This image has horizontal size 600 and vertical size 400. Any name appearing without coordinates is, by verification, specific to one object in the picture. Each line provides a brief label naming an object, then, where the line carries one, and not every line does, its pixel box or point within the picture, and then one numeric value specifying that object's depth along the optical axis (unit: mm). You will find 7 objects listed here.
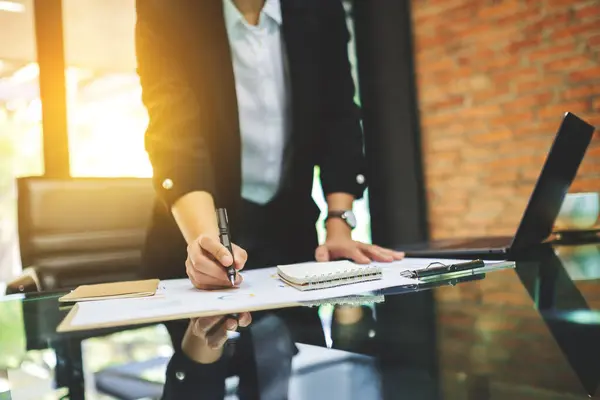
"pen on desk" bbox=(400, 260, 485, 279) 760
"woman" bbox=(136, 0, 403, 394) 1166
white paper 586
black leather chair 1515
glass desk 305
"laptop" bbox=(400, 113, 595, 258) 1040
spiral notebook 716
